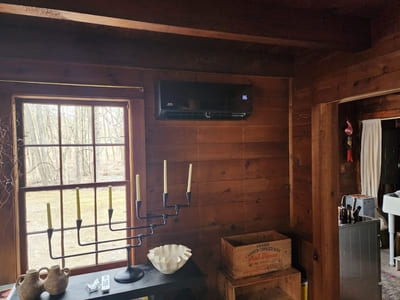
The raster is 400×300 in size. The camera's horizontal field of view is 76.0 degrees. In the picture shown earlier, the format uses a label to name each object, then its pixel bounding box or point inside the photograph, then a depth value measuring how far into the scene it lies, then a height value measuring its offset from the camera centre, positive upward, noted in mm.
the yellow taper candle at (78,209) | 1493 -366
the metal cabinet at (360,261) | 2502 -1182
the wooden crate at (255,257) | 1855 -842
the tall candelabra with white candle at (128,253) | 1471 -696
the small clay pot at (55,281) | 1425 -750
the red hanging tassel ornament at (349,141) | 3984 +28
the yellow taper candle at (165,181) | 1678 -230
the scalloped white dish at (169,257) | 1623 -745
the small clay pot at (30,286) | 1362 -744
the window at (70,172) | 1752 -179
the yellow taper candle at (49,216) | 1445 -386
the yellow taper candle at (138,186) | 1612 -255
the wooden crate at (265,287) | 1831 -1129
